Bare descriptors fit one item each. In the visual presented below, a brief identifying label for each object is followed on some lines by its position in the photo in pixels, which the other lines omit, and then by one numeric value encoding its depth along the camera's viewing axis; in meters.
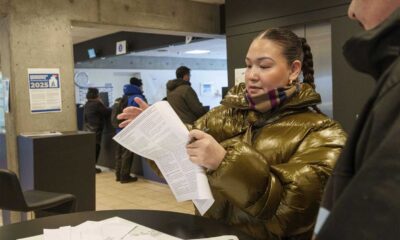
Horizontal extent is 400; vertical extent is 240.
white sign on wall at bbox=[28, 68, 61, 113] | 3.66
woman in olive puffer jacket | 1.13
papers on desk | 1.25
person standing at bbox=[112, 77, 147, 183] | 5.64
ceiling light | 10.61
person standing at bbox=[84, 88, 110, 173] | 6.65
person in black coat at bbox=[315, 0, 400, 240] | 0.45
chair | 2.19
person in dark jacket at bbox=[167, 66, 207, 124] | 4.96
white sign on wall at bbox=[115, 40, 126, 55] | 7.77
